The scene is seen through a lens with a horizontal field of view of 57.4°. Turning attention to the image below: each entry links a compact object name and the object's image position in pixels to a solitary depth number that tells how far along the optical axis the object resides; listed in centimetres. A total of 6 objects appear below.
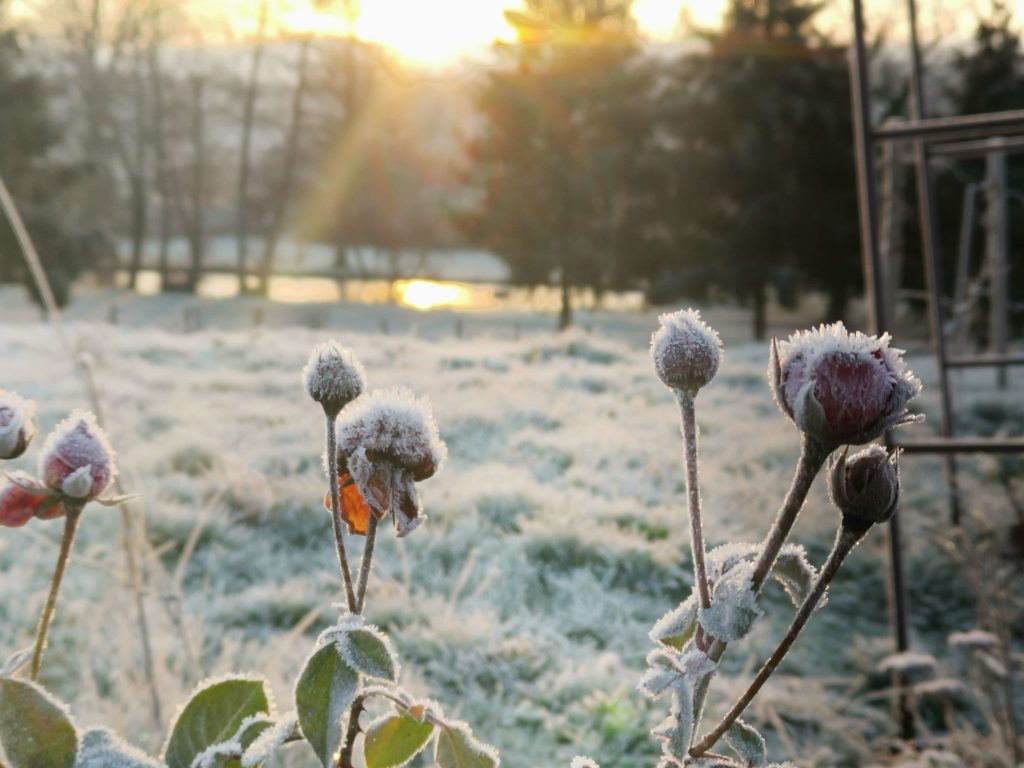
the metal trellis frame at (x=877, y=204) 125
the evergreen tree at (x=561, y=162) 1130
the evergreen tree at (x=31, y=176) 1104
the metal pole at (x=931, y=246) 200
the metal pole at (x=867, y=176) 131
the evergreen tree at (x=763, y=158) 1081
